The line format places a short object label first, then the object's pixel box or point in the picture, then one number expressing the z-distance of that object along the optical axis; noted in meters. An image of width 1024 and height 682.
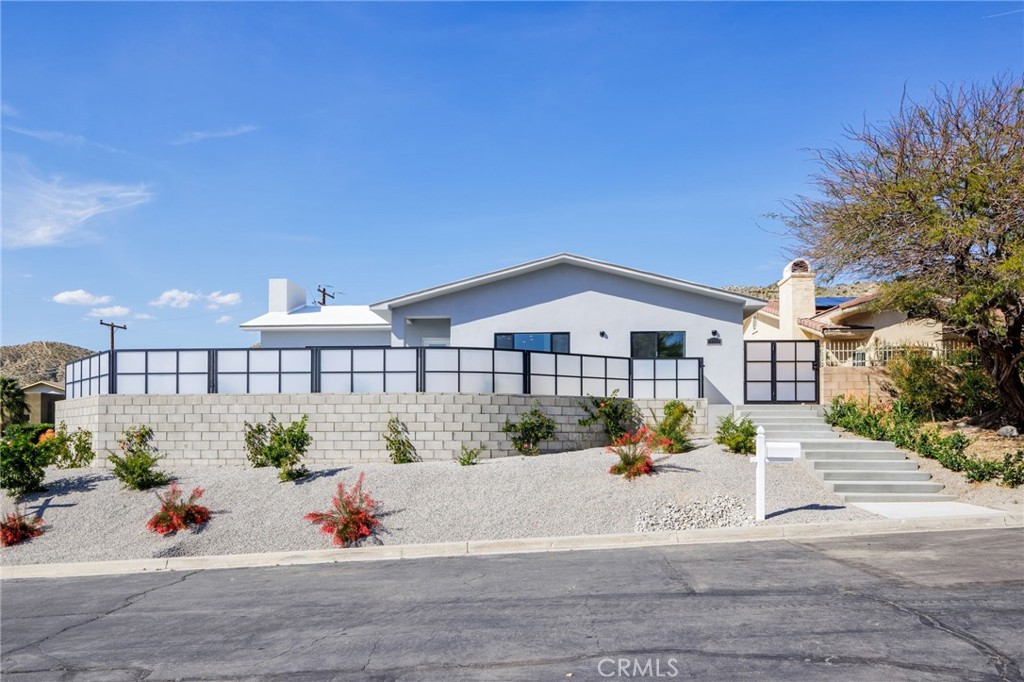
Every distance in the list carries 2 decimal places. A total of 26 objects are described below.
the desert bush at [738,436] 16.77
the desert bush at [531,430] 18.22
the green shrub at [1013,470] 15.34
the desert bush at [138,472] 15.43
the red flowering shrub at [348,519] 12.88
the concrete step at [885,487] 15.13
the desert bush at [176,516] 13.48
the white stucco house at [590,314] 23.20
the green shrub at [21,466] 15.43
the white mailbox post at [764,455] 12.98
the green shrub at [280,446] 15.92
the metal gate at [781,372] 22.97
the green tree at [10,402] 39.78
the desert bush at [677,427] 17.58
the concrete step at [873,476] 15.59
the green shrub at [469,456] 16.33
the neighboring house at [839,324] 22.88
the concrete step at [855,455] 16.42
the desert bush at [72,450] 18.41
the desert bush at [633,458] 15.11
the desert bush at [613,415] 19.70
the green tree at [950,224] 16.25
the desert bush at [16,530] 13.65
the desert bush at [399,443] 17.48
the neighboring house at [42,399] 47.53
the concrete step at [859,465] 15.95
